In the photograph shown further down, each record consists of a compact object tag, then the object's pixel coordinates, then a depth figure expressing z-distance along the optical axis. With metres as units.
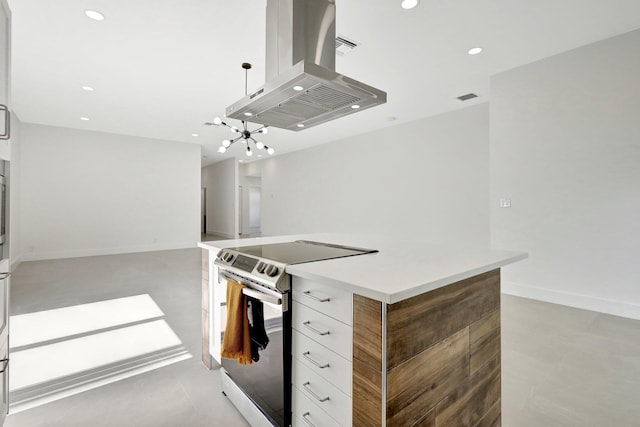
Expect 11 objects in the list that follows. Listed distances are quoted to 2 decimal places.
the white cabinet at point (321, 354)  1.08
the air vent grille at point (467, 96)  4.58
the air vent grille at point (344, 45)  3.09
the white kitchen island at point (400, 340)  0.98
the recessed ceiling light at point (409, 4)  2.51
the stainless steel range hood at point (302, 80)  1.74
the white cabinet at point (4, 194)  1.48
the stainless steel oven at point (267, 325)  1.33
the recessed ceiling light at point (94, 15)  2.66
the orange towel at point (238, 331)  1.56
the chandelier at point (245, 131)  3.66
